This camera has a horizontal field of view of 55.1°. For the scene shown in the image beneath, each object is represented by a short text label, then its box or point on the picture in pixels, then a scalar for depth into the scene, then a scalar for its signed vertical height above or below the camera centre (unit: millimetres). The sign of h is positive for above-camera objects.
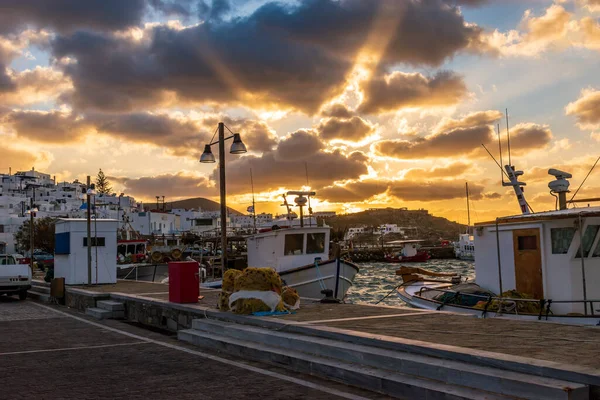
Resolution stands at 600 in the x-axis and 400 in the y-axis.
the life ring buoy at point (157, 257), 46219 -1080
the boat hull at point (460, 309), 12070 -1882
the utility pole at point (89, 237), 22703 +316
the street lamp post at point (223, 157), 16766 +2618
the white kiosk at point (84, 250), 24344 -234
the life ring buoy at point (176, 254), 47594 -898
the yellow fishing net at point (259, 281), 12094 -832
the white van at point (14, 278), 23500 -1309
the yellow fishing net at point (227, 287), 12578 -996
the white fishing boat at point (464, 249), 101500 -2159
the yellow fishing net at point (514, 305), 13414 -1666
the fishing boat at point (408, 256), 96500 -3078
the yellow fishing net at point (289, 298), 12500 -1248
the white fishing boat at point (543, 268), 13411 -812
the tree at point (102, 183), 155750 +16955
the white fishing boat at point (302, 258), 23203 -744
